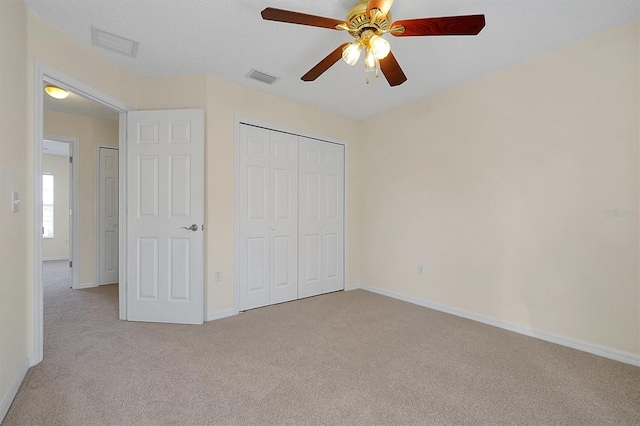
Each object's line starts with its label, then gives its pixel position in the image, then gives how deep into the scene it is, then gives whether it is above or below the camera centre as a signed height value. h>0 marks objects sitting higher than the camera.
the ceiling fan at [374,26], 1.68 +1.10
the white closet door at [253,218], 3.36 -0.10
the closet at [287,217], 3.40 -0.09
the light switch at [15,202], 1.78 +0.03
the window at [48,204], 6.94 +0.08
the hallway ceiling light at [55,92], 3.32 +1.31
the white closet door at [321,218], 3.91 -0.11
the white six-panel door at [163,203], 2.97 +0.05
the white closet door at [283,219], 3.62 -0.12
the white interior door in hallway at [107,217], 4.50 -0.14
